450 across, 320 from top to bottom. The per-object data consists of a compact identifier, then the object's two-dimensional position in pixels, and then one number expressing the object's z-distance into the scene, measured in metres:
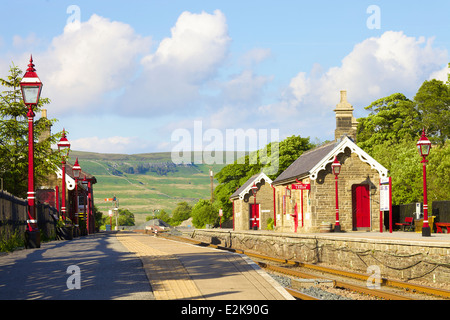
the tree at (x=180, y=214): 150.88
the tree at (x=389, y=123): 72.56
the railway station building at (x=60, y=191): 51.81
